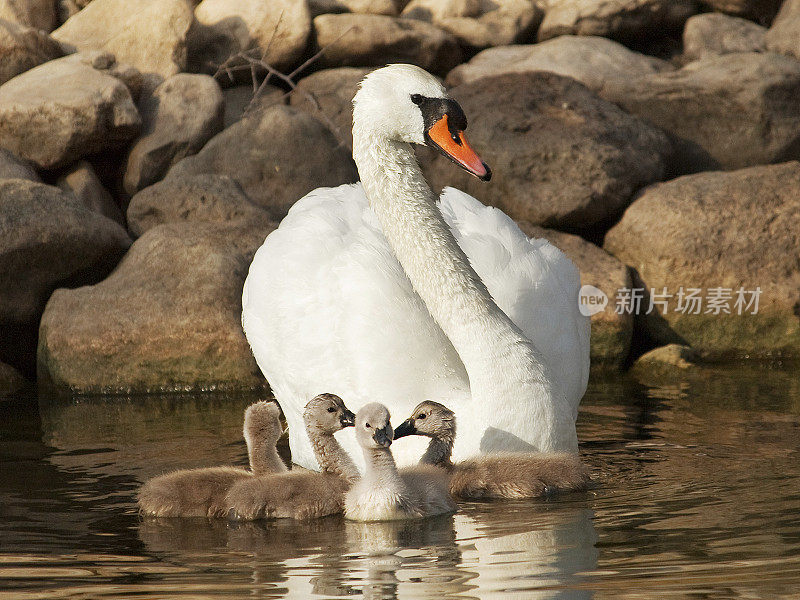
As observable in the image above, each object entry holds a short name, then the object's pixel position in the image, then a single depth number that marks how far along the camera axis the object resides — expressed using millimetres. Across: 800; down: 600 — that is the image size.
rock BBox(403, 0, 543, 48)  14859
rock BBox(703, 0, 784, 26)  15461
